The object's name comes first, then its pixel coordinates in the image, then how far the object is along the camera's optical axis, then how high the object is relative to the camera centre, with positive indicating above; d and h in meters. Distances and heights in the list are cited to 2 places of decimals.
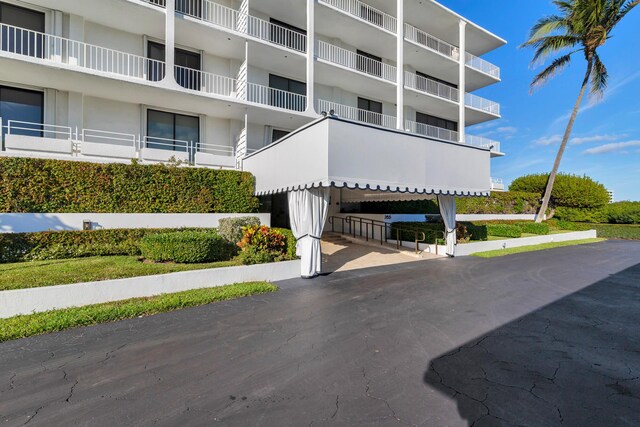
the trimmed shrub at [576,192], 24.47 +1.99
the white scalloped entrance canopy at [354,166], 7.53 +1.47
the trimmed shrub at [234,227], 9.73 -0.54
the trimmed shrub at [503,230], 16.69 -0.98
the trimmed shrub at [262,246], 7.95 -1.02
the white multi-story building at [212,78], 10.11 +6.40
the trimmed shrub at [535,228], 18.05 -0.92
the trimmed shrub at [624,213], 22.89 +0.15
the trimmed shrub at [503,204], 19.89 +0.78
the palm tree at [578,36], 17.81 +12.17
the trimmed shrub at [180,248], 7.44 -0.99
